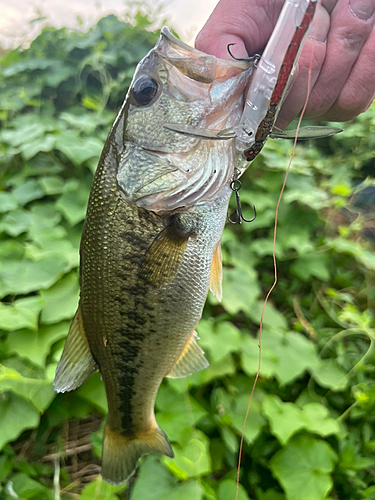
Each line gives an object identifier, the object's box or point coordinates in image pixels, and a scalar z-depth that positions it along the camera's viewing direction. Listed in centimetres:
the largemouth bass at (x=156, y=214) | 24
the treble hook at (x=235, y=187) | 25
